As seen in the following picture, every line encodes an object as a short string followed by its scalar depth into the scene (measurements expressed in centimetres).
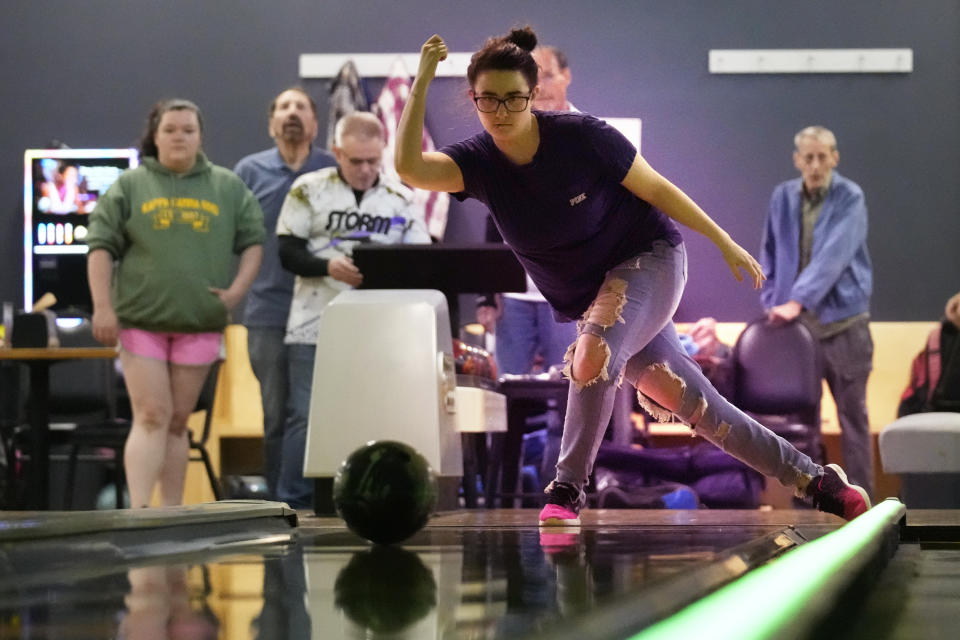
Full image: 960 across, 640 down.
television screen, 1515
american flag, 1488
